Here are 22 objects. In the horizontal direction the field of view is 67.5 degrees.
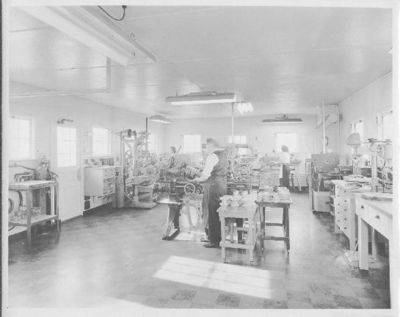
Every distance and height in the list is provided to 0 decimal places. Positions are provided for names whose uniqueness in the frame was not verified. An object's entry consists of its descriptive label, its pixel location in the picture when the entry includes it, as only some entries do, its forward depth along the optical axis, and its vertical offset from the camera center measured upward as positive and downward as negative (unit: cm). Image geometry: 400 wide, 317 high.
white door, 678 -13
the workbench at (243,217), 420 -81
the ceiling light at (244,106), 812 +154
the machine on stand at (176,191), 535 -54
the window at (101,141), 822 +59
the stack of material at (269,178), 631 -39
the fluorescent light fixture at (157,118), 938 +137
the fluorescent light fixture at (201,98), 538 +114
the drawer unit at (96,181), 754 -47
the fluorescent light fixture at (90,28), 181 +92
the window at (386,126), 530 +58
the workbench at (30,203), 507 -74
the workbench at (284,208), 435 -76
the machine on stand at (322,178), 698 -44
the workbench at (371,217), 291 -64
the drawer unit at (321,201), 708 -100
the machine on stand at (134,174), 809 -34
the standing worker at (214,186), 495 -42
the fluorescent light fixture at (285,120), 977 +130
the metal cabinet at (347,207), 447 -79
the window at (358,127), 672 +77
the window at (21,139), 566 +48
